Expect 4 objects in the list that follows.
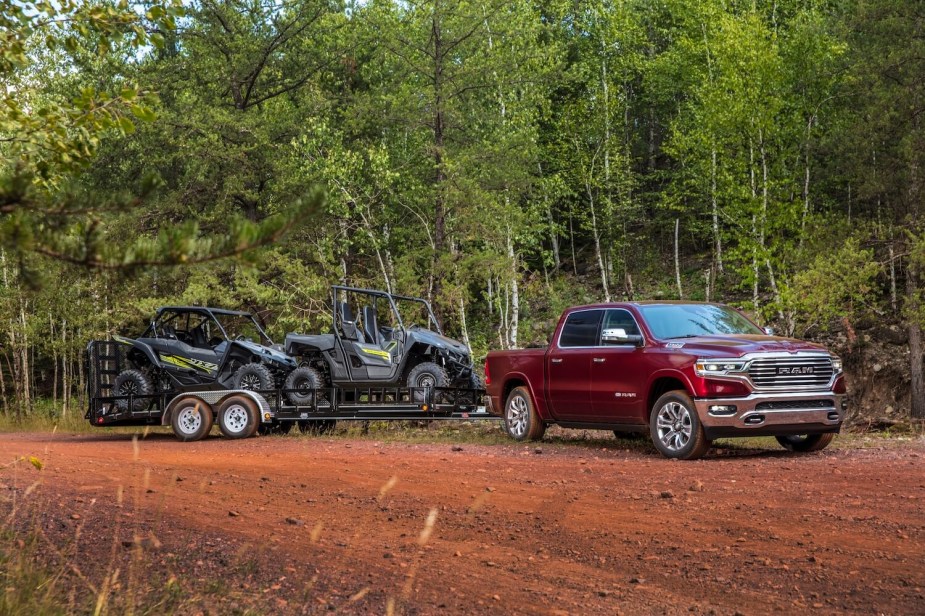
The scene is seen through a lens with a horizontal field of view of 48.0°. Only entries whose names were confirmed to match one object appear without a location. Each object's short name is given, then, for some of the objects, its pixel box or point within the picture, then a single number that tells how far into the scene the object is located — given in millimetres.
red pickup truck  12289
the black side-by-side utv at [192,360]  18953
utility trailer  17938
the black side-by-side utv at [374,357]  18609
